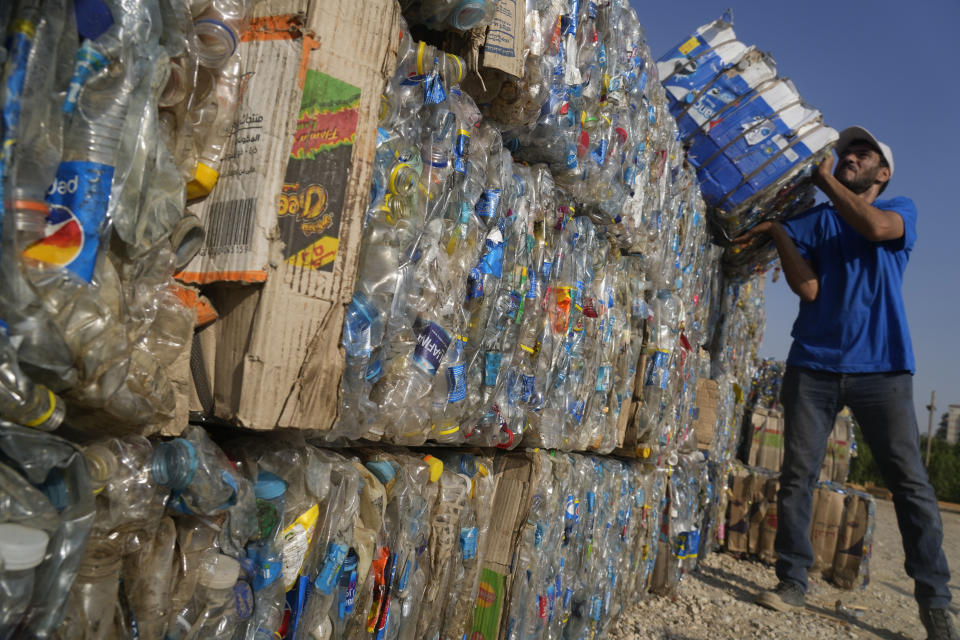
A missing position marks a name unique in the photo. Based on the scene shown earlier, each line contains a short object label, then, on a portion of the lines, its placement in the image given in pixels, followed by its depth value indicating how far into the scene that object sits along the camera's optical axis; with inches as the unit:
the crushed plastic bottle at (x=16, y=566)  20.8
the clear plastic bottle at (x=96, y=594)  24.8
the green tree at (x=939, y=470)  539.5
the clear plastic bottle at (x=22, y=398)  20.4
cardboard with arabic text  31.3
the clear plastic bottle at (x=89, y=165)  22.5
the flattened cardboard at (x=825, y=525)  174.7
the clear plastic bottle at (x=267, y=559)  33.2
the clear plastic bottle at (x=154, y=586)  27.5
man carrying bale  120.4
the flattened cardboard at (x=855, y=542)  168.9
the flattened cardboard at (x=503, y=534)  64.0
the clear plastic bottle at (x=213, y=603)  30.3
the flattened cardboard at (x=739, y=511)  189.3
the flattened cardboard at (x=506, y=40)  49.0
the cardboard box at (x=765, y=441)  258.8
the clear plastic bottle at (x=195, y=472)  27.9
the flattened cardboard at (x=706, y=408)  167.8
